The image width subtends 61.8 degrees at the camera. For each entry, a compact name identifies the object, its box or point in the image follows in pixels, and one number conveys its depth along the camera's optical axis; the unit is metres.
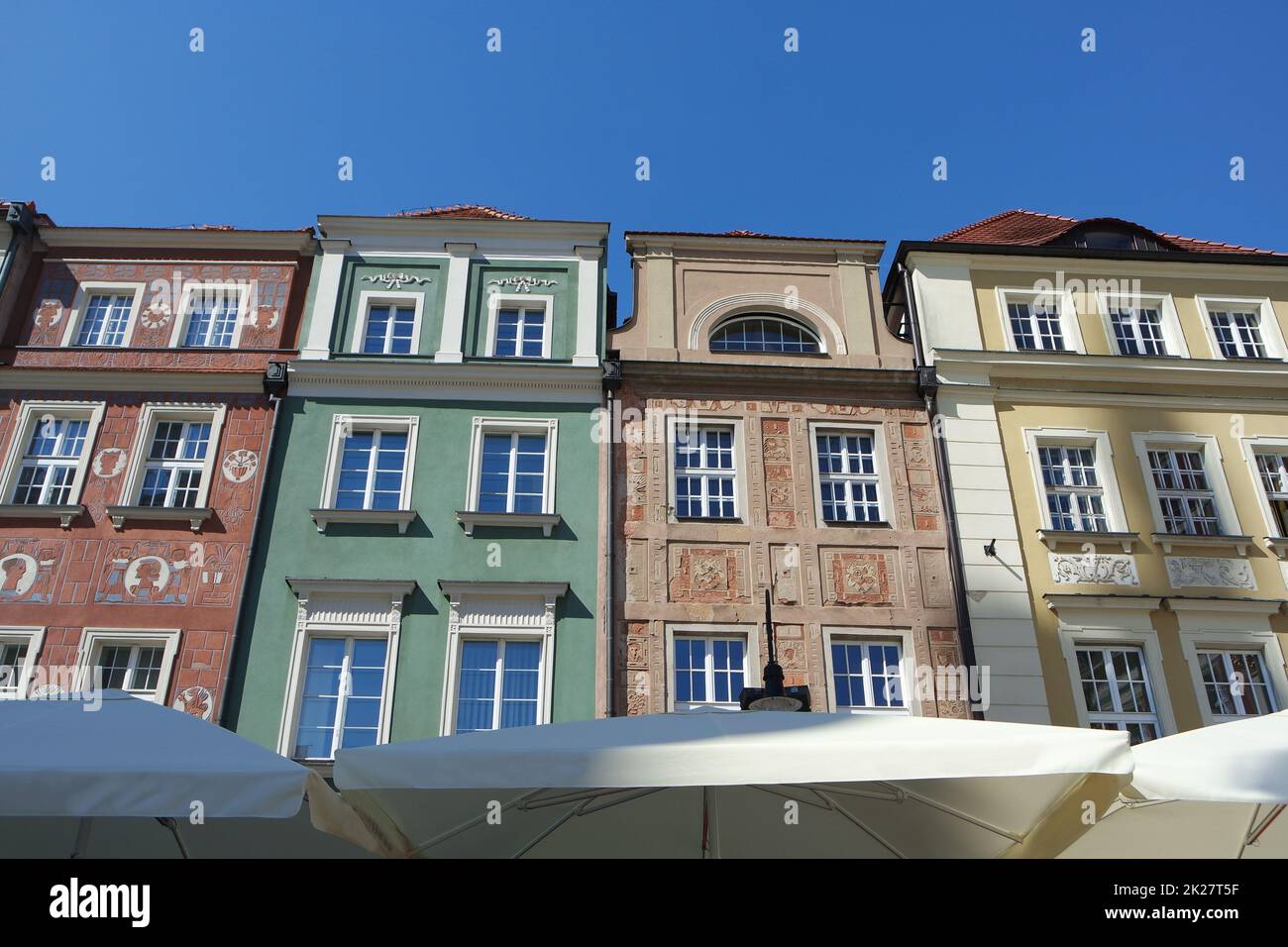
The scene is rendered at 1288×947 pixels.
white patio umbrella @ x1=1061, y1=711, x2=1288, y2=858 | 5.49
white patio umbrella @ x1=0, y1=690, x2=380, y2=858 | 5.30
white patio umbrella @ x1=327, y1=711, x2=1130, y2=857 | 5.57
